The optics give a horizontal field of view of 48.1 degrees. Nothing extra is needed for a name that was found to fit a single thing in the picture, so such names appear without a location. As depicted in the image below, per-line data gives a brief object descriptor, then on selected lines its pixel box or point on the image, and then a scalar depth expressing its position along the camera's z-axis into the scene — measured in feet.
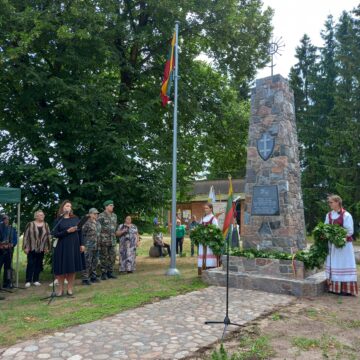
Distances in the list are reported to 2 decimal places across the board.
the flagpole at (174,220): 32.89
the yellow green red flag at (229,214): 17.54
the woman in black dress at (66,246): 24.61
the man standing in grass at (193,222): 51.03
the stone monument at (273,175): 29.91
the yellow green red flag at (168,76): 35.63
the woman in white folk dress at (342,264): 24.99
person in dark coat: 29.17
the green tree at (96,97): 34.40
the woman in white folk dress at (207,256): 31.24
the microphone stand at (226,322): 17.44
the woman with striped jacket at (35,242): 30.50
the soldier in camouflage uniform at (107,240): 31.83
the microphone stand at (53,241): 24.53
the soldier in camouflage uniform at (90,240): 29.86
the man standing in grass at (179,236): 50.85
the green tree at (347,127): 71.82
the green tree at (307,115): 86.84
